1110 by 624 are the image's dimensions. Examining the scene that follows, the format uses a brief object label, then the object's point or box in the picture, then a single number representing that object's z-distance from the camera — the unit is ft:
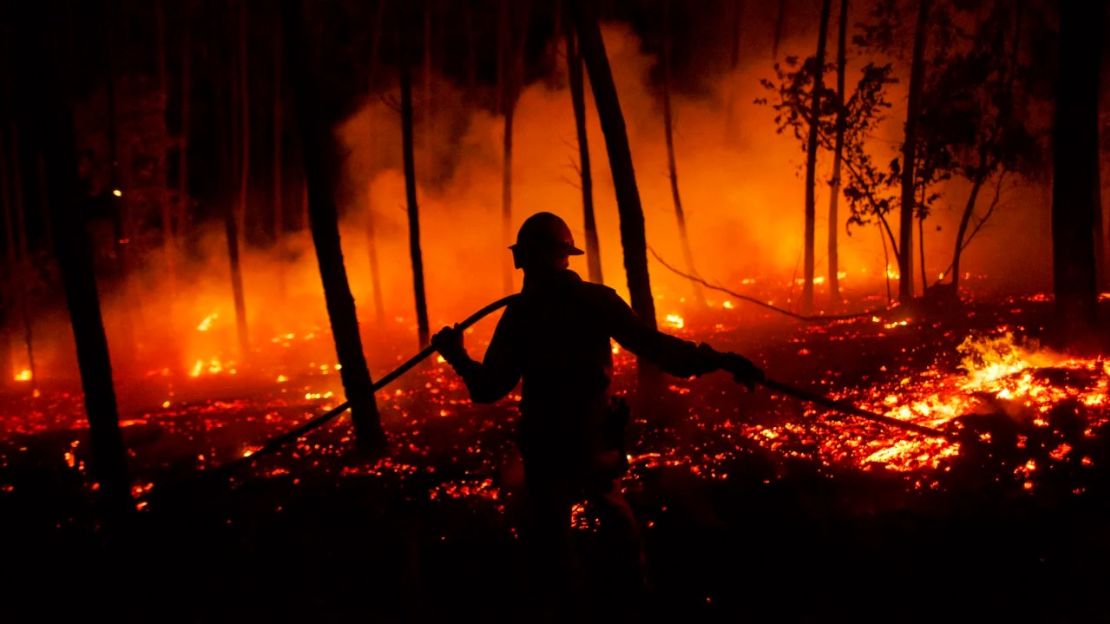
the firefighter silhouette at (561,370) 13.33
